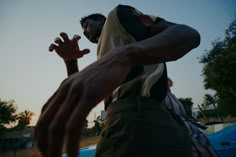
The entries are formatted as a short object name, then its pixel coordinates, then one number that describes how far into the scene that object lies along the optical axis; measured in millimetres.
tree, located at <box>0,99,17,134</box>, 42406
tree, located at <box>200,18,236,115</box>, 18891
